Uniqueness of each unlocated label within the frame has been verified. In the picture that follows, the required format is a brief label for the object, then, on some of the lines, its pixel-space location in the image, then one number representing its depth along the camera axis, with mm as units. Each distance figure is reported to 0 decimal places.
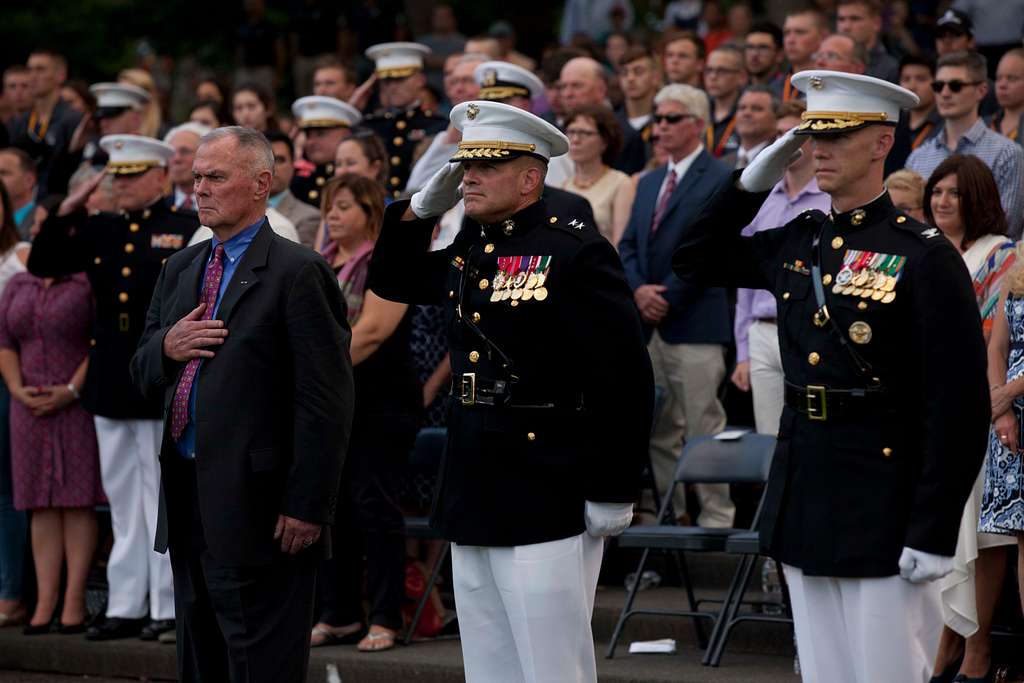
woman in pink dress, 19469
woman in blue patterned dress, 14734
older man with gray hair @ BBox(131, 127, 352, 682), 12062
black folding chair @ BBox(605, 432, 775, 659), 16266
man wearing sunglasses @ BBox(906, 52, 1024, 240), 18578
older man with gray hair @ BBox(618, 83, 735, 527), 19562
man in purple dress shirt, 18016
